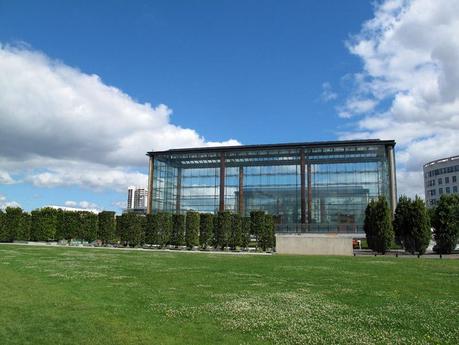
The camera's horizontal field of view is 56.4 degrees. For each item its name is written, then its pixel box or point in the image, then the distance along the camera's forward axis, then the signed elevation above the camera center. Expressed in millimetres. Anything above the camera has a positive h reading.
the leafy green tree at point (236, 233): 58812 +9
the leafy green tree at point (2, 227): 62922 +499
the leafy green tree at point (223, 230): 58812 +404
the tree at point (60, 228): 64000 +460
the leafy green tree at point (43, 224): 63469 +999
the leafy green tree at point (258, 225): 58625 +1129
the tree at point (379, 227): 54156 +969
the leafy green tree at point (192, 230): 59906 +349
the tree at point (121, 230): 61688 +258
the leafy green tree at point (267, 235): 58469 -218
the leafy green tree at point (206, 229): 59688 +509
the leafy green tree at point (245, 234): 59156 -112
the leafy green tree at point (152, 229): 61219 +372
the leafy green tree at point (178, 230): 60812 +337
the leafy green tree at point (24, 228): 63562 +321
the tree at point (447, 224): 52494 +1390
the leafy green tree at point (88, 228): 63625 +502
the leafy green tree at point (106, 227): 62812 +669
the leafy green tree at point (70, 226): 63688 +777
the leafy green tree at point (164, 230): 61188 +319
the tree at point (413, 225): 51031 +1202
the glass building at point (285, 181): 82688 +10786
